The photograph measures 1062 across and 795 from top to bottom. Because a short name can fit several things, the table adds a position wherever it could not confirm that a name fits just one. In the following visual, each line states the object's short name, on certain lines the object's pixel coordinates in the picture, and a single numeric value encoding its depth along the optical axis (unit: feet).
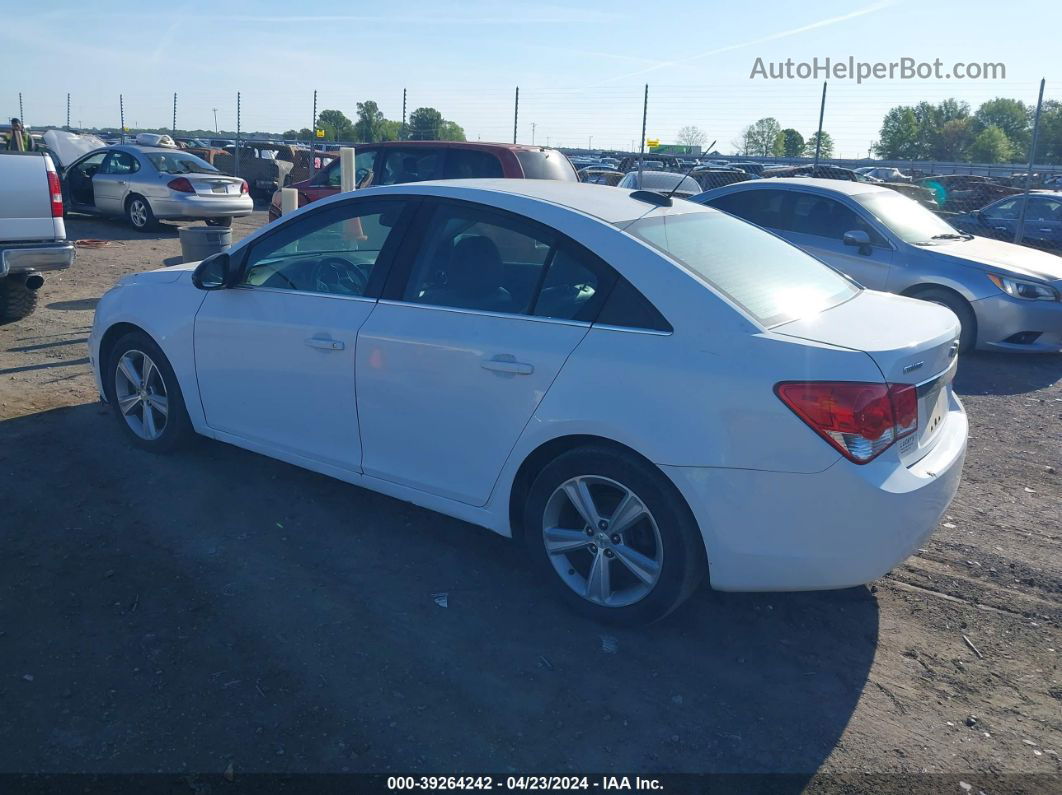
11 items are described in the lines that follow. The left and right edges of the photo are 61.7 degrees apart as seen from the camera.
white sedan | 10.29
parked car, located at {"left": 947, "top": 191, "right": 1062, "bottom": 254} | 52.11
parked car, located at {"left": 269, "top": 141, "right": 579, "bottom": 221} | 33.60
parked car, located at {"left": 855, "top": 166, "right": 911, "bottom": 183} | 130.44
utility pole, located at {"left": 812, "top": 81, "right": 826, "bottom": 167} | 53.67
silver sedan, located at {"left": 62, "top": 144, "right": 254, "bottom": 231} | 51.90
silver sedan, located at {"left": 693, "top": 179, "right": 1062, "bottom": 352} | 27.78
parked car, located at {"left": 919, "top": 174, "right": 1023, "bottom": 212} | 66.49
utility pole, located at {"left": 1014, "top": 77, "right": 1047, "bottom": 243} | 45.78
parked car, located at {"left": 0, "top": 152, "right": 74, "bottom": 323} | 25.18
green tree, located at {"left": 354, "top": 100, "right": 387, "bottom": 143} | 161.04
